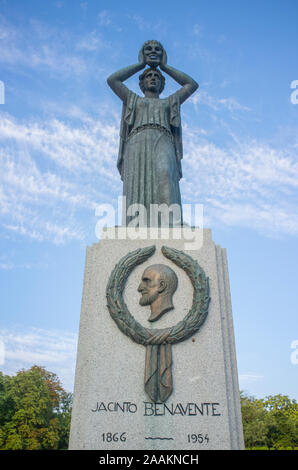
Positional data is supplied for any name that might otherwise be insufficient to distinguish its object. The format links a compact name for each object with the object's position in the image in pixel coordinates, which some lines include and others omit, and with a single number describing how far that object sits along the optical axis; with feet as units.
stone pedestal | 11.91
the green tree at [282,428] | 111.24
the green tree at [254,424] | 110.52
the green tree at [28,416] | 87.15
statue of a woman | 20.31
